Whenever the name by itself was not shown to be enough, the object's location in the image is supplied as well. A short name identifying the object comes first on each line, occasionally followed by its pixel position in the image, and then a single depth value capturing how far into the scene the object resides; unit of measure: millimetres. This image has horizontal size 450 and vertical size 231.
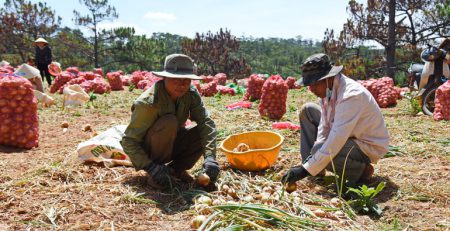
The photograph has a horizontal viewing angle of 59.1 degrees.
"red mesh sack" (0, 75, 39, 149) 4270
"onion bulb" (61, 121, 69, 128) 5711
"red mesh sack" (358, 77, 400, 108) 8516
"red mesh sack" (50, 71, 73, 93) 10477
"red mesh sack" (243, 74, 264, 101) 8953
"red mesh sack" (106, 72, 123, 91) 12047
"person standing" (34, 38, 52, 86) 12000
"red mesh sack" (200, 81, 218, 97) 10883
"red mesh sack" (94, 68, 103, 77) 14566
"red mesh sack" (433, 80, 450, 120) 5826
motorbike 6468
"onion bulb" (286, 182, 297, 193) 2913
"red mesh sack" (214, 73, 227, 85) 14477
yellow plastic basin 3525
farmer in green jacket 2943
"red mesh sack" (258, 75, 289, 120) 6301
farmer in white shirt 2875
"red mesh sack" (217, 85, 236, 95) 11195
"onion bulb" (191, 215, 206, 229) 2379
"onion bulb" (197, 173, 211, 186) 2963
